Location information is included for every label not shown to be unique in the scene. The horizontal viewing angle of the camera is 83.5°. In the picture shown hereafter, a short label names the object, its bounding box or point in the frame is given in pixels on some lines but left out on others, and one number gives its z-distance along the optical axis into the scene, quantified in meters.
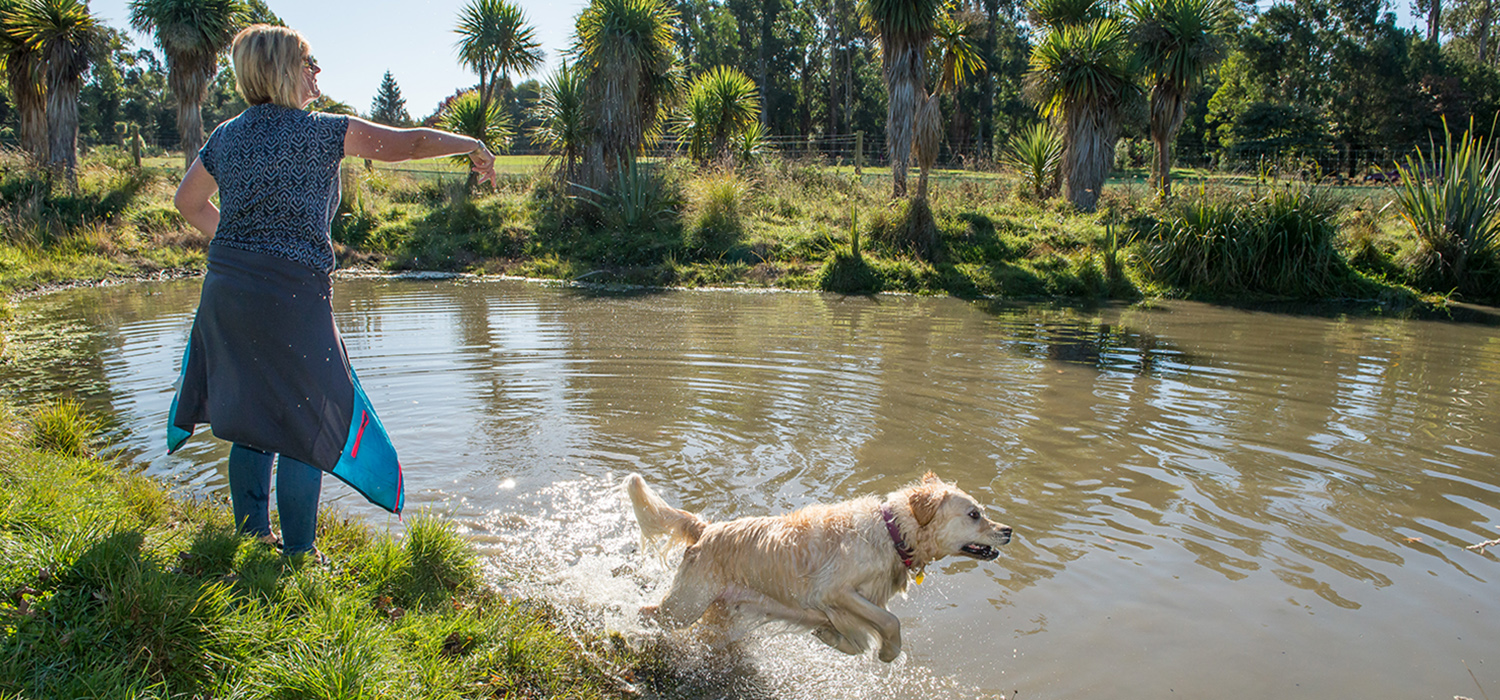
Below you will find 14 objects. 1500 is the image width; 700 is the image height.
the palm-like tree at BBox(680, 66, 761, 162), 23.58
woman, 3.18
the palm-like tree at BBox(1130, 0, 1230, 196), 19.52
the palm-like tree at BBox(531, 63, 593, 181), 21.58
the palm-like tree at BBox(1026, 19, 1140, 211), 19.64
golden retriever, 3.76
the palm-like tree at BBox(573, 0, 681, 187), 20.48
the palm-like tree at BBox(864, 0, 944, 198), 18.44
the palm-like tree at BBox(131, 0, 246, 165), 21.08
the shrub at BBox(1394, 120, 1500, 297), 15.05
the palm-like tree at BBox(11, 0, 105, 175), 20.53
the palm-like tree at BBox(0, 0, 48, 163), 20.91
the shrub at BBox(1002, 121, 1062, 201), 21.78
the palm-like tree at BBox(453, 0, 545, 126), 23.70
